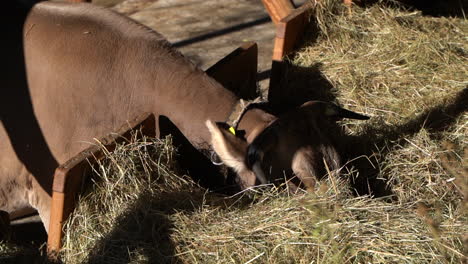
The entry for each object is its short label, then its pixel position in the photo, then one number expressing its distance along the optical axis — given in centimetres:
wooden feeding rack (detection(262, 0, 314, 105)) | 543
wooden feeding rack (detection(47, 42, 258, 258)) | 335
